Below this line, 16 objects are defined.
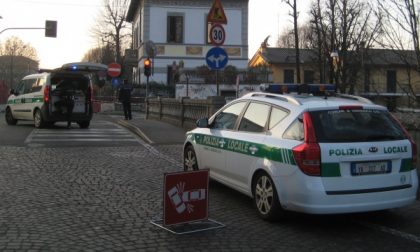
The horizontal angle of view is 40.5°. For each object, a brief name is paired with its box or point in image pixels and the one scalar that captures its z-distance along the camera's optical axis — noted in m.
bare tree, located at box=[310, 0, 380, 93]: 35.56
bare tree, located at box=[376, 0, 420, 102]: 13.09
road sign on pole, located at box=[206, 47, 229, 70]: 14.66
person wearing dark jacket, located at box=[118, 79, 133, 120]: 24.53
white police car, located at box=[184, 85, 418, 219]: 6.11
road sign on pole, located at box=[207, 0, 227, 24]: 13.83
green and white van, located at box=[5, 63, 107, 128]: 18.97
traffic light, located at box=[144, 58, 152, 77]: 25.62
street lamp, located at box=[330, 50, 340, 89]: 32.09
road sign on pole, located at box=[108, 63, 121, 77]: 33.97
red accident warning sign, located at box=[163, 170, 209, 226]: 6.15
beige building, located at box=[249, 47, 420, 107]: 14.38
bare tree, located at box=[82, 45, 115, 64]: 76.50
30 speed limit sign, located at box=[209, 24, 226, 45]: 14.28
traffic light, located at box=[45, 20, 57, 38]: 37.19
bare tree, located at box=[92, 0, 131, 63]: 66.88
